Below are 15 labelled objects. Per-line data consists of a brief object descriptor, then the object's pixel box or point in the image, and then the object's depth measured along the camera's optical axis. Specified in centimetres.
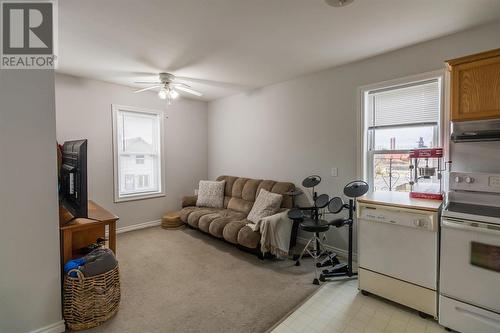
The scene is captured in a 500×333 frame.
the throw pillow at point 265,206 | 351
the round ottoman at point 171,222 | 447
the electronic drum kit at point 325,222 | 265
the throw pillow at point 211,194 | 452
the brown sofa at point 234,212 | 324
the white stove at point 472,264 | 173
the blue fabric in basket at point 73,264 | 195
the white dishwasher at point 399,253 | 201
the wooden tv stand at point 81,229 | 206
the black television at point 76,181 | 208
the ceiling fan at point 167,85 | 352
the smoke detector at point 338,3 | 186
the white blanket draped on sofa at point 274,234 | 306
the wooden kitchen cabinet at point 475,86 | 197
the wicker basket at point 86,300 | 191
